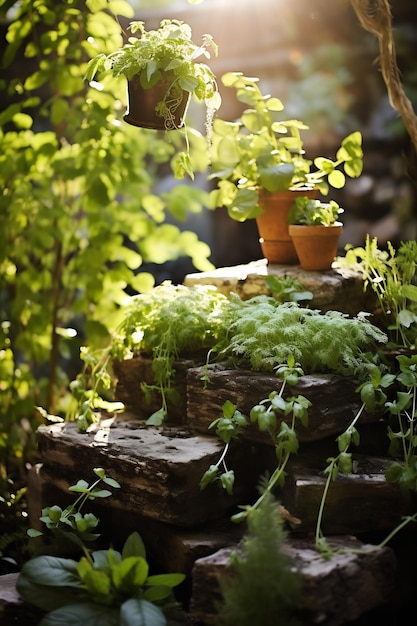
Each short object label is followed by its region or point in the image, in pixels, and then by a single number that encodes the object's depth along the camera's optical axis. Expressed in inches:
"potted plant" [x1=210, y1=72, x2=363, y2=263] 121.9
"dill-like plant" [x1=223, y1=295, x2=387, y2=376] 95.0
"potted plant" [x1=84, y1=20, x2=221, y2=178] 100.7
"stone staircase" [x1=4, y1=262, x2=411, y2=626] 78.2
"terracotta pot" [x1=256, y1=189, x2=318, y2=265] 123.3
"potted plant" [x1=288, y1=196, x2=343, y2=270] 116.4
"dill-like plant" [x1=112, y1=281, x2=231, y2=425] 108.2
